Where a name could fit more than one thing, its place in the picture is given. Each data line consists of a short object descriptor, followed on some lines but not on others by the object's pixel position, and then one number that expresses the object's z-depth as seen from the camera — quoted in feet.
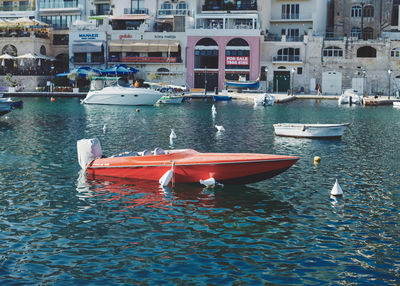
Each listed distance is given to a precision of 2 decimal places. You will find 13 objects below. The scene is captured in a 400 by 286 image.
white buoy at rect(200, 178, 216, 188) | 63.46
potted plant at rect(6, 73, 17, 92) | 235.87
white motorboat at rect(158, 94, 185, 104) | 193.47
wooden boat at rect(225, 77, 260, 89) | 235.61
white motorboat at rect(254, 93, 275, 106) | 187.32
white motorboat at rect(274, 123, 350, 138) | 107.55
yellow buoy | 81.97
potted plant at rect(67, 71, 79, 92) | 228.86
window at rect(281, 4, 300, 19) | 254.27
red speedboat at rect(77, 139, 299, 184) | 62.18
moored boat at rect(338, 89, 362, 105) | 196.73
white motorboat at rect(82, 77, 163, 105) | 184.44
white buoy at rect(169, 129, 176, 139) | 104.03
